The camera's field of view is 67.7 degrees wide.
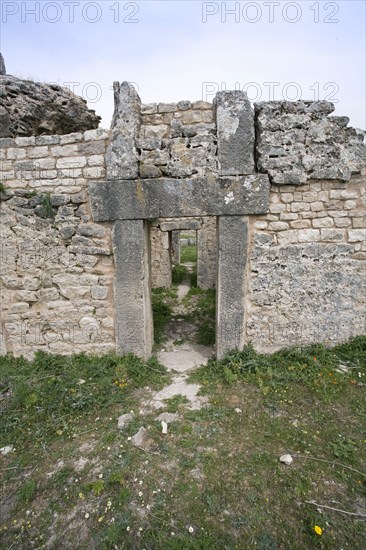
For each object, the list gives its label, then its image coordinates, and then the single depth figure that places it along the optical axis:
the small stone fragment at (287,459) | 2.36
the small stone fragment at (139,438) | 2.60
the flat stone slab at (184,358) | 3.88
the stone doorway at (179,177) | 3.30
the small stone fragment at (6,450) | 2.60
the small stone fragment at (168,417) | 2.86
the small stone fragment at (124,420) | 2.81
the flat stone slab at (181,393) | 3.09
